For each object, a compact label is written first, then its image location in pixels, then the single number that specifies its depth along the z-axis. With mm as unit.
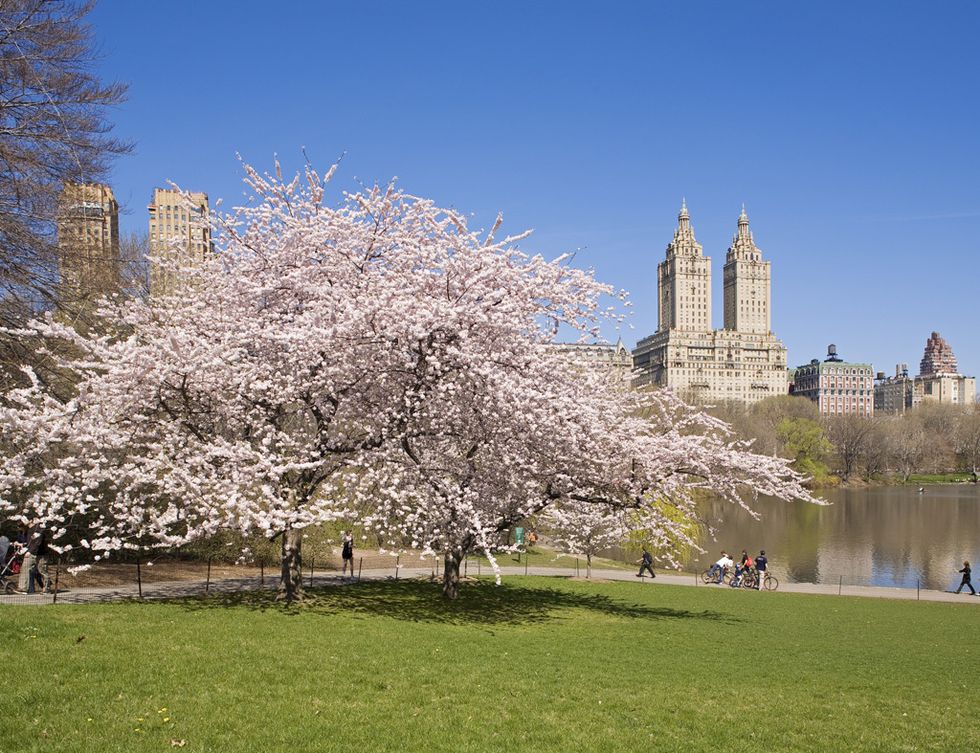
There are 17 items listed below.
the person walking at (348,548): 24688
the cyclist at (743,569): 30156
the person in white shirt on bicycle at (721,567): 30547
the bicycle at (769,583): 29894
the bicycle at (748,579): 30438
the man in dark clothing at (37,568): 17853
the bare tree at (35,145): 16922
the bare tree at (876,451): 123250
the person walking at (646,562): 30453
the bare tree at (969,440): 142625
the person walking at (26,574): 18344
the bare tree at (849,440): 119188
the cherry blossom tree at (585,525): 20734
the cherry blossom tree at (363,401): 15406
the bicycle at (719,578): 30669
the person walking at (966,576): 30062
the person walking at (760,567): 29650
